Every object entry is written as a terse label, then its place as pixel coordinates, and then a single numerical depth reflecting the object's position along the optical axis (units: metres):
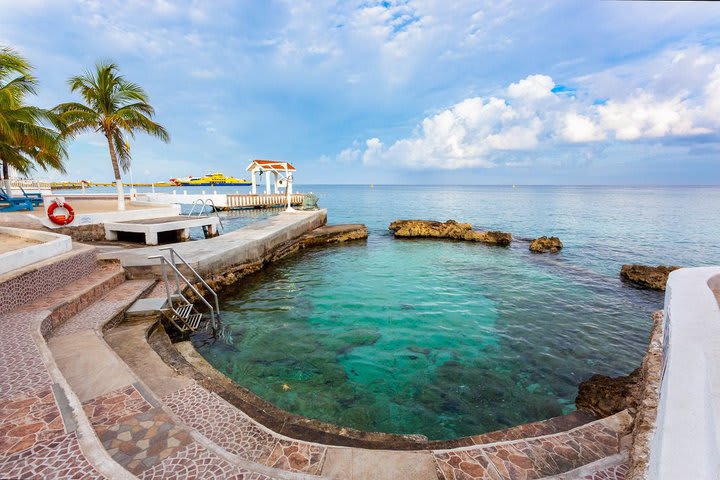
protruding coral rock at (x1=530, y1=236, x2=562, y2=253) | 18.62
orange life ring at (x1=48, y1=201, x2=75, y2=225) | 11.66
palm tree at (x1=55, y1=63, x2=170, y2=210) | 13.42
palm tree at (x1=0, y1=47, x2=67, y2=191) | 12.64
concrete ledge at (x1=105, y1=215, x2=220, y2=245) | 12.35
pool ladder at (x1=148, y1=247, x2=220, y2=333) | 6.73
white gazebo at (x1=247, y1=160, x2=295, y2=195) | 28.66
